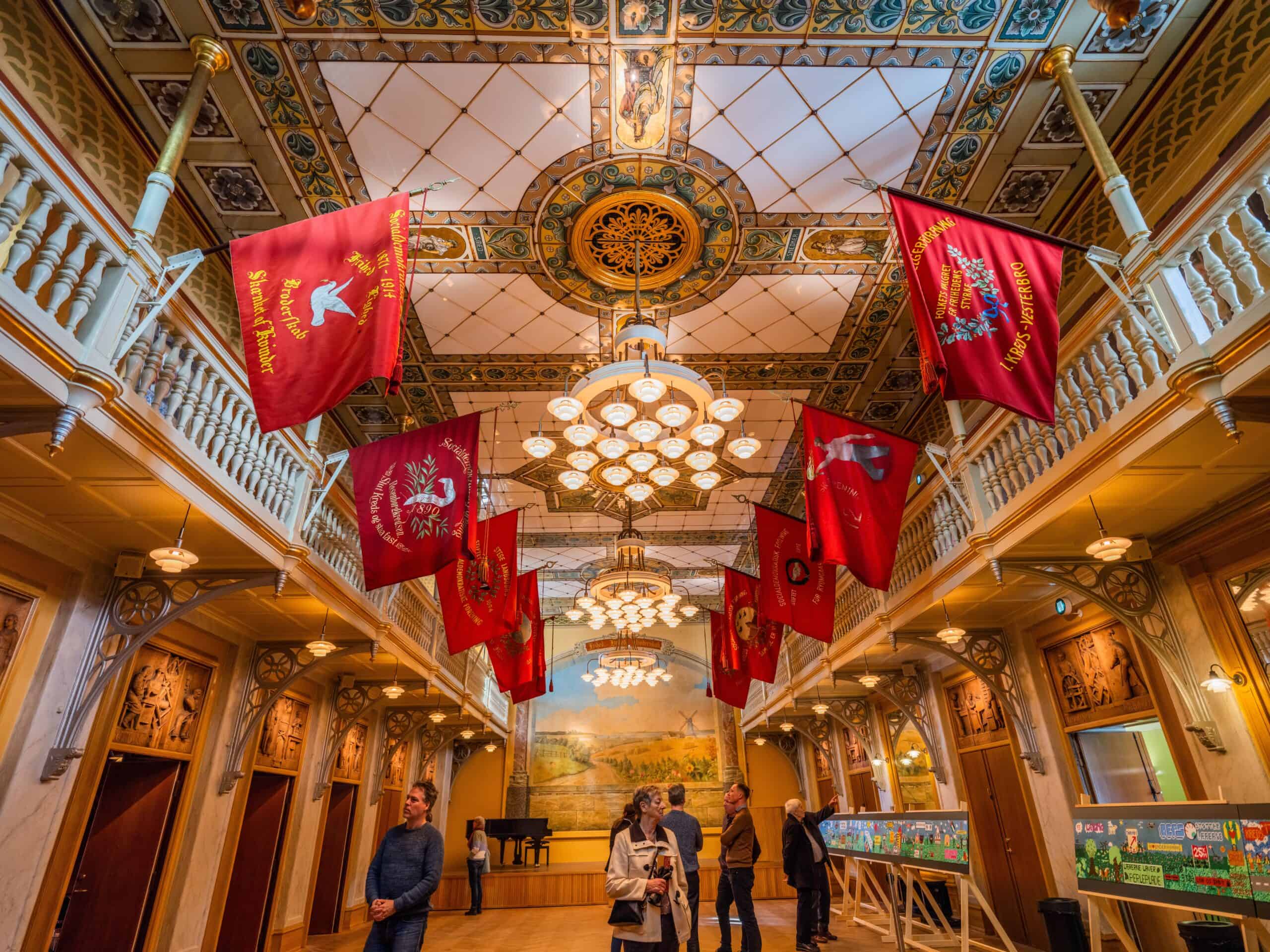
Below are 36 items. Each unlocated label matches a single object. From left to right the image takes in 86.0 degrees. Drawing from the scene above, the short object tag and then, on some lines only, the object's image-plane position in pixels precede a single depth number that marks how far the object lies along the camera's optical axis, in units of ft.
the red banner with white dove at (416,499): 19.99
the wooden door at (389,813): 46.01
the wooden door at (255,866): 28.96
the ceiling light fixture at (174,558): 15.53
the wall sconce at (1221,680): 17.53
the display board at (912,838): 21.89
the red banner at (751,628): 32.24
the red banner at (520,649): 33.30
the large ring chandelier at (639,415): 20.35
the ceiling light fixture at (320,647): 24.06
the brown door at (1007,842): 27.58
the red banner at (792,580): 26.48
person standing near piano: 45.65
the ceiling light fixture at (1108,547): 16.58
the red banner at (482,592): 26.50
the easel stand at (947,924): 20.47
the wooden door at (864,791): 45.70
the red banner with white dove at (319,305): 13.84
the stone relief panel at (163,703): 21.15
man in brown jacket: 22.81
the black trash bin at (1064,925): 22.98
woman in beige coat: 14.44
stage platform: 48.32
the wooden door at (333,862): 37.24
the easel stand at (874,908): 32.78
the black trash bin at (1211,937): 15.64
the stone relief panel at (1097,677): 22.35
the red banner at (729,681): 35.12
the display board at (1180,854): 12.64
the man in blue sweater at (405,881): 14.58
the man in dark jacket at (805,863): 26.13
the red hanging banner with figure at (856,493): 20.33
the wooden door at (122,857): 21.27
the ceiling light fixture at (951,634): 24.43
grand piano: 55.83
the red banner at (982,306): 14.69
